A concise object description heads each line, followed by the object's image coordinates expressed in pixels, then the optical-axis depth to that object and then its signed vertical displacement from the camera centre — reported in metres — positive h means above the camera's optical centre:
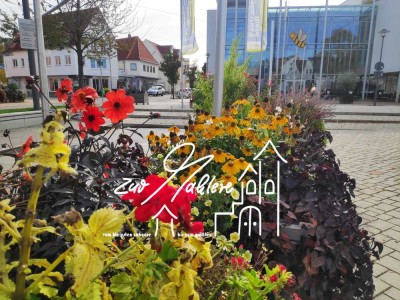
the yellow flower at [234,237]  1.36 -0.65
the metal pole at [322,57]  28.23 +3.15
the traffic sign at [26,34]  4.58 +0.80
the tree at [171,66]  43.25 +3.28
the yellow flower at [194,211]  1.37 -0.55
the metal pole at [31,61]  10.19 +0.91
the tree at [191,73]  41.87 +2.31
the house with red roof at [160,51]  57.07 +7.32
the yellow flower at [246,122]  2.61 -0.27
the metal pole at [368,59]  29.08 +3.26
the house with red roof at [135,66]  48.09 +3.73
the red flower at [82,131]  1.83 -0.26
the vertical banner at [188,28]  10.53 +2.22
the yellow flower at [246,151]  2.32 -0.46
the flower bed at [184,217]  0.66 -0.48
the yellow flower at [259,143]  2.35 -0.40
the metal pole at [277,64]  29.29 +2.58
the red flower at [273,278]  1.06 -0.65
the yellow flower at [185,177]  1.74 -0.51
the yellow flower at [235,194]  1.58 -0.54
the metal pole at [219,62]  3.45 +0.32
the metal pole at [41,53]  2.91 +0.34
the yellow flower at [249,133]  2.40 -0.34
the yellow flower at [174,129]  2.56 -0.34
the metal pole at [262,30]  12.68 +2.49
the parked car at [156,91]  42.72 -0.28
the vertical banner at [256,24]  12.41 +2.79
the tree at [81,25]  12.84 +2.76
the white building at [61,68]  37.97 +2.57
